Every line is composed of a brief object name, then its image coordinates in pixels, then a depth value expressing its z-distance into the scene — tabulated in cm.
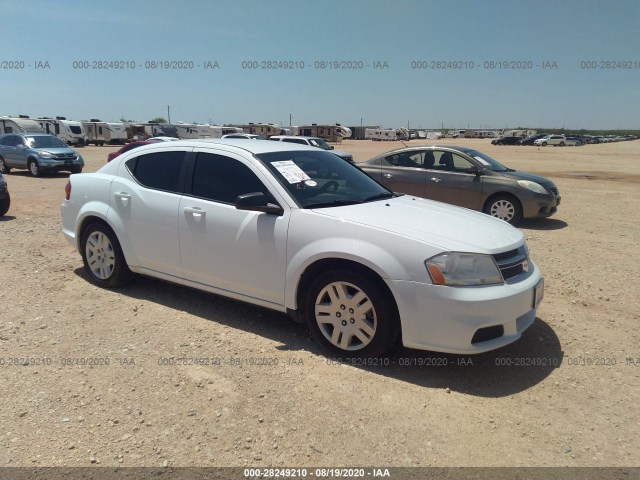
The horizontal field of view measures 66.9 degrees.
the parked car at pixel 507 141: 7695
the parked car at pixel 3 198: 926
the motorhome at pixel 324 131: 6886
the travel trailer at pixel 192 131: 5272
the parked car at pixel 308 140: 2302
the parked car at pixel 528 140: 7467
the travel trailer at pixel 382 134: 9191
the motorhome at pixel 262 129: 6450
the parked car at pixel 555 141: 7319
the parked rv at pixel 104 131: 4719
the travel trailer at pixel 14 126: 3716
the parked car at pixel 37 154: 1782
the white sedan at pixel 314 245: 337
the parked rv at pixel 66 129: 4025
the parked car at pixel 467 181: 935
